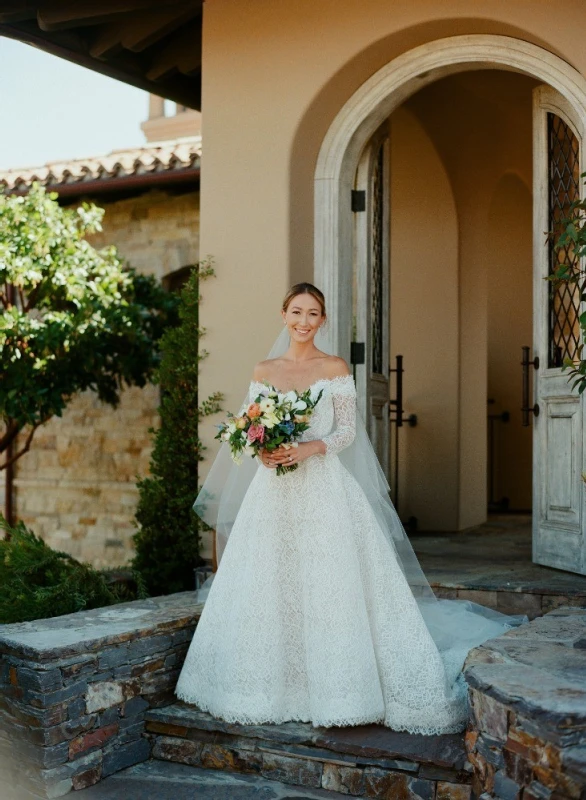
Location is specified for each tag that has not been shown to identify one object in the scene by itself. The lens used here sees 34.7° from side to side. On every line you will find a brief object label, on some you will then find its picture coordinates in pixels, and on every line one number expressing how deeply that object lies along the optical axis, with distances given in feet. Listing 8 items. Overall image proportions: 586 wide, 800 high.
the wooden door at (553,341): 18.04
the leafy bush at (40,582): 15.66
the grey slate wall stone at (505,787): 10.01
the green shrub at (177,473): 19.36
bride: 12.50
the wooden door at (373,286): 20.49
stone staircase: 11.62
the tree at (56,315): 25.43
